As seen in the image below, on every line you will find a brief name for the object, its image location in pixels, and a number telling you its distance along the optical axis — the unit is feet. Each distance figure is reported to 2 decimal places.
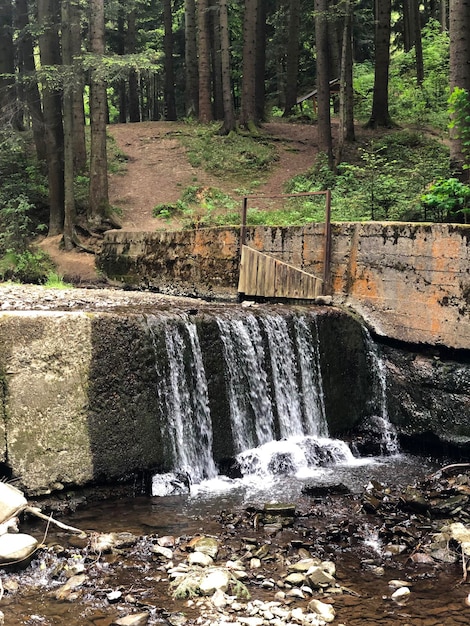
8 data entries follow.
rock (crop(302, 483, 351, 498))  22.43
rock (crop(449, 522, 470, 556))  17.71
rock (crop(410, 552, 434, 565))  17.16
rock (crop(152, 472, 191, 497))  22.58
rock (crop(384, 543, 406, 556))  17.80
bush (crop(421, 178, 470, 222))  28.99
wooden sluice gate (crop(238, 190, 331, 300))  33.24
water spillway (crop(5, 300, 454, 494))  20.93
